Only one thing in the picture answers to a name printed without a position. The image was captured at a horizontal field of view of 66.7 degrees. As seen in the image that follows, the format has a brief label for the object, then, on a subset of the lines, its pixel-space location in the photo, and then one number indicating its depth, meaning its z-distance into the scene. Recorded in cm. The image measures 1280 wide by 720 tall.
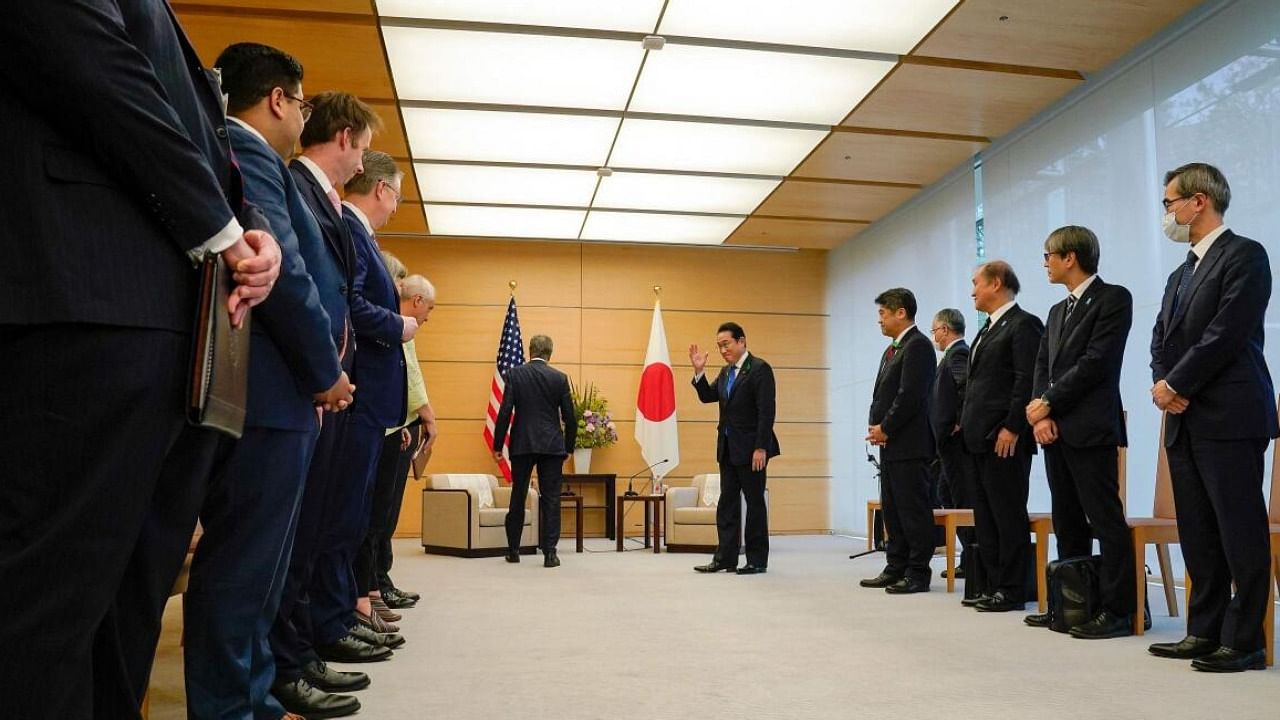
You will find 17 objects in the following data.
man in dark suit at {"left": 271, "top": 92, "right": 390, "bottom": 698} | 229
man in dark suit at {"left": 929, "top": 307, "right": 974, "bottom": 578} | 525
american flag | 941
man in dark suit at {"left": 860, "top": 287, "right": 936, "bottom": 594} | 525
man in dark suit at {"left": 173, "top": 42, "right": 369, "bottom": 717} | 168
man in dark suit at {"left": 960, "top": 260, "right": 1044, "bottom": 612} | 442
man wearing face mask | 308
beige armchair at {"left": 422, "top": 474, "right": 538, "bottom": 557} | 760
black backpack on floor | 379
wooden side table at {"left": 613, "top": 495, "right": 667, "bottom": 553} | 789
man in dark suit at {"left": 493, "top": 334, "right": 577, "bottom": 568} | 695
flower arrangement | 954
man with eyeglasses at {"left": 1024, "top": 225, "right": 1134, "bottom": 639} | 374
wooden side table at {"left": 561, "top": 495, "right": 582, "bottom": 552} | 799
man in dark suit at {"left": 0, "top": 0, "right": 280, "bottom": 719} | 98
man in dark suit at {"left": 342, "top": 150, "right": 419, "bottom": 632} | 278
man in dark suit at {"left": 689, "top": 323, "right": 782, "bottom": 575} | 618
